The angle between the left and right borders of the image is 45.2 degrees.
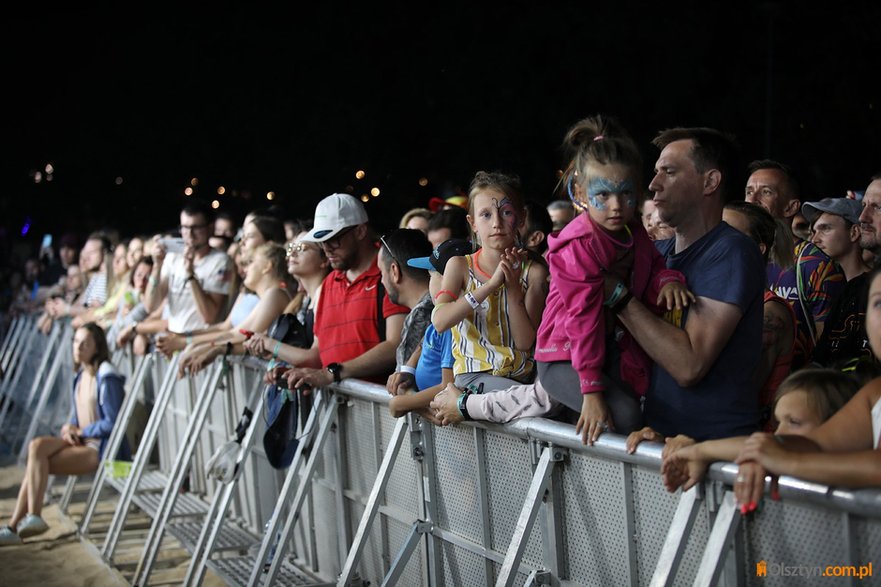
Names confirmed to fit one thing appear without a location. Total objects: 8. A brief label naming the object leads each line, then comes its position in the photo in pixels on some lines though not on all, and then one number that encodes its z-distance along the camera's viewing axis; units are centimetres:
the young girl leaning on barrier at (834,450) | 266
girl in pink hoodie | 349
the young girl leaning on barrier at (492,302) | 446
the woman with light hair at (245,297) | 844
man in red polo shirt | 603
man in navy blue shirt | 347
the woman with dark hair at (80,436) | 905
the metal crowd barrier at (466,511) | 296
